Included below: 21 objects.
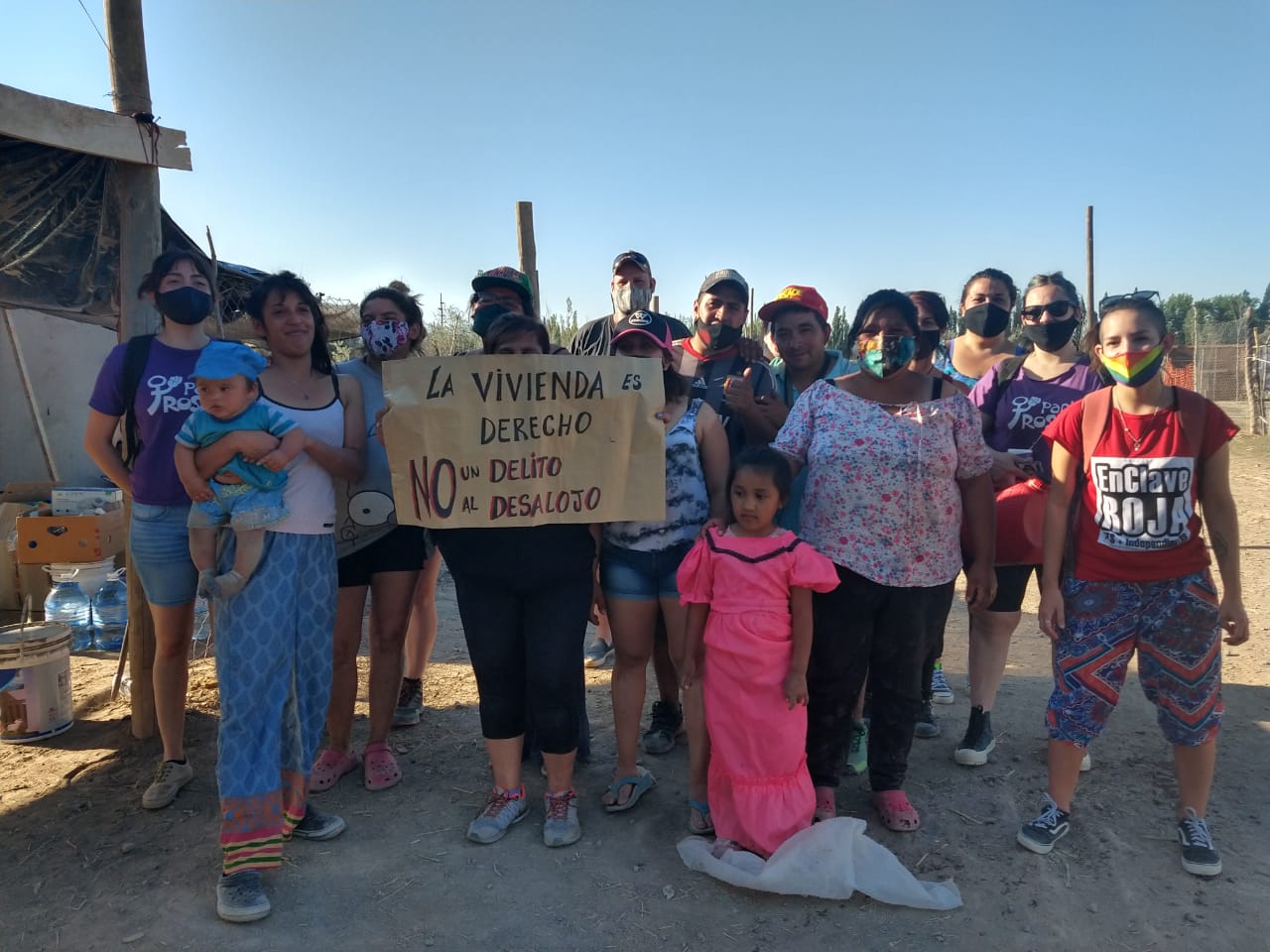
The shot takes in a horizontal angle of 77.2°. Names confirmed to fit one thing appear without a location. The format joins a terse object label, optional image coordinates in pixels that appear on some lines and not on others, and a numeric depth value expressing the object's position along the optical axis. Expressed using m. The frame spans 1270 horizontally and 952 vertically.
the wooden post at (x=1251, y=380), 16.05
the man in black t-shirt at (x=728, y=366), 3.74
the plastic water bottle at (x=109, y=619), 6.59
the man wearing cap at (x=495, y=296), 4.20
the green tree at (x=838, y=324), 18.06
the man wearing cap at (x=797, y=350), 3.77
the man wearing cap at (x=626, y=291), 4.96
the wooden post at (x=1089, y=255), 18.58
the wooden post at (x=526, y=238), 8.14
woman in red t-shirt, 3.10
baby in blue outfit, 2.98
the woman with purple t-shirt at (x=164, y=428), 3.55
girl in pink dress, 3.14
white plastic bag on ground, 2.94
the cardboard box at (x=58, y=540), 6.19
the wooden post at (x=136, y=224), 4.34
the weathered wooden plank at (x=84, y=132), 4.00
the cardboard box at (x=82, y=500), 6.90
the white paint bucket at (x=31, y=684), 4.46
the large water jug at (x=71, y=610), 6.62
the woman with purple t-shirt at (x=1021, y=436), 3.81
